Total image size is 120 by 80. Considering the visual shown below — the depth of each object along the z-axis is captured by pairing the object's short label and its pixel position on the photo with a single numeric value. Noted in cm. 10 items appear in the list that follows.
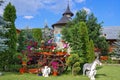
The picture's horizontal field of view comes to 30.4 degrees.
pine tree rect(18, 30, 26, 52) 1882
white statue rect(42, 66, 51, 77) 1044
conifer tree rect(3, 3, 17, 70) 1252
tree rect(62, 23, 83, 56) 1175
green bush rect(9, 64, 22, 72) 1184
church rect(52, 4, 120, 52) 3347
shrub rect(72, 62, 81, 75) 1072
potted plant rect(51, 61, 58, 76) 1087
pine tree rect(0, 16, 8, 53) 1009
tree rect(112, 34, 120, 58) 2520
